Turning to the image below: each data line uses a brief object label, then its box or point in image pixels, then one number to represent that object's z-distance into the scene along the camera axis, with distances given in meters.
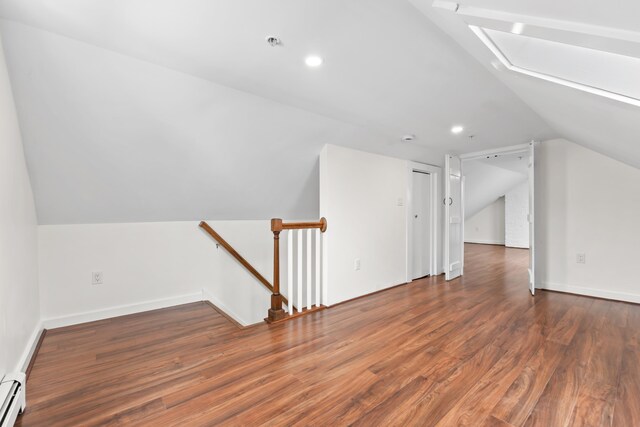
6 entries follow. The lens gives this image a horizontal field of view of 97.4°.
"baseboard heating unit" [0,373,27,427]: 1.25
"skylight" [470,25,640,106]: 1.06
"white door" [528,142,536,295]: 3.54
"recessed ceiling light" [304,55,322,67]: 1.72
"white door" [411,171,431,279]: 4.38
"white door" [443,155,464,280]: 4.34
